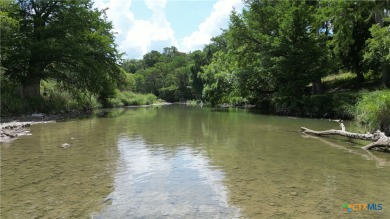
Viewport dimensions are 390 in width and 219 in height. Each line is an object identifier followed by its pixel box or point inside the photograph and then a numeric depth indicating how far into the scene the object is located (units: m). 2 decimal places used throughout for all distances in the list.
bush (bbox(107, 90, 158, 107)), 52.54
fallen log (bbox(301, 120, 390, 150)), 10.45
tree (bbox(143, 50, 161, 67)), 140.35
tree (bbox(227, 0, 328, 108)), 28.09
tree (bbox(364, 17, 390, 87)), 17.74
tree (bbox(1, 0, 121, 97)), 24.55
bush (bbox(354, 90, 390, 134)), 12.78
